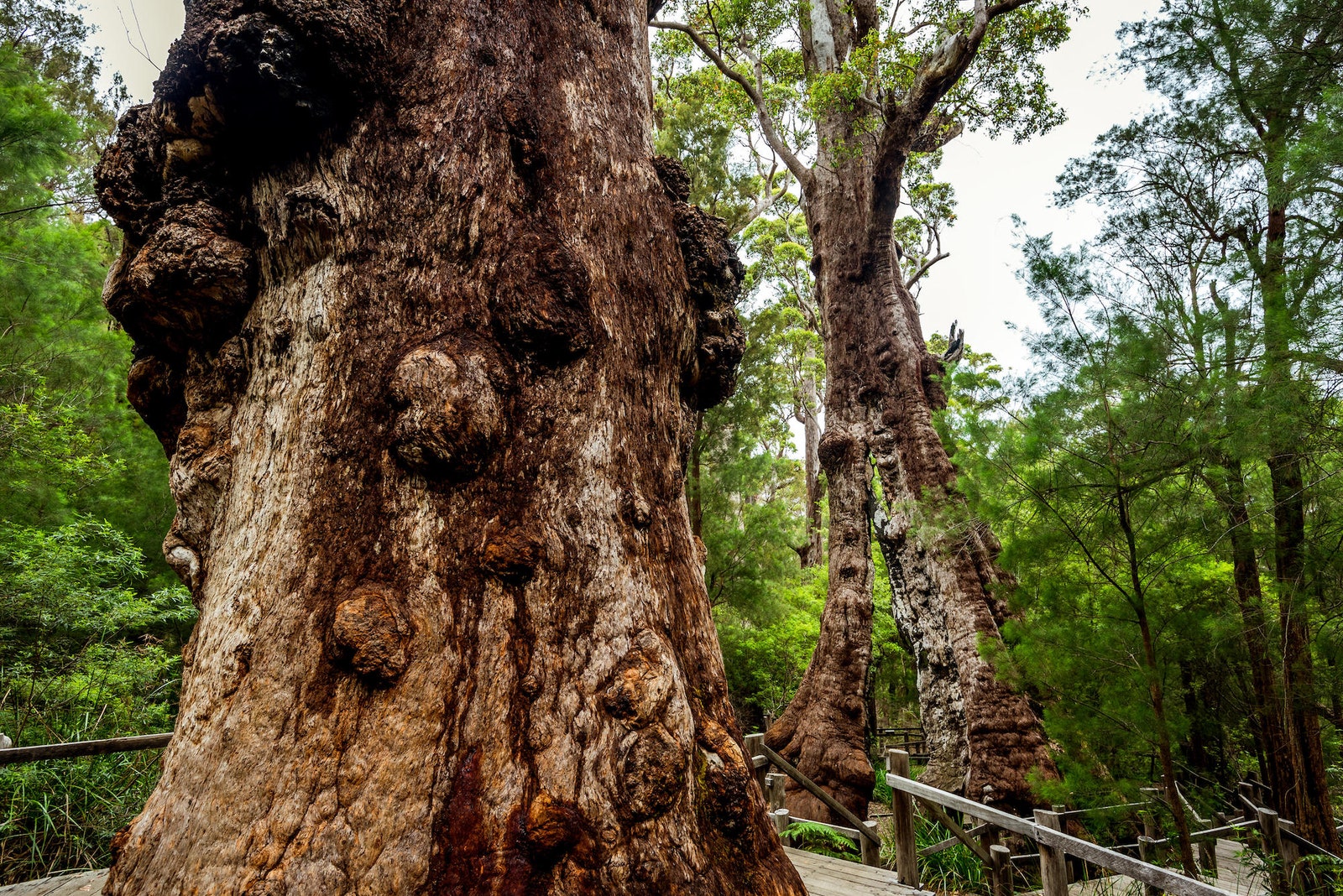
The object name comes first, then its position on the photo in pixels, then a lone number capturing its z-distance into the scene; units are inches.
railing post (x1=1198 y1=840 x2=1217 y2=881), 239.1
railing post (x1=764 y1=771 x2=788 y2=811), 223.3
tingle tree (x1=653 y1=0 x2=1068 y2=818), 267.6
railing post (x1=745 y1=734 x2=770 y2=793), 240.0
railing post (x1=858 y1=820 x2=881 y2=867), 209.8
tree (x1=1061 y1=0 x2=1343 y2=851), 163.0
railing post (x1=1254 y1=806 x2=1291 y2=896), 199.8
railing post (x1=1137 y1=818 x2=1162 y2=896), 199.8
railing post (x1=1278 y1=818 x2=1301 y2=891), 200.4
